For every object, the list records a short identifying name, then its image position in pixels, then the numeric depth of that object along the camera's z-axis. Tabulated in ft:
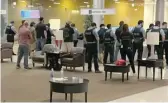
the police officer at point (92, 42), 37.86
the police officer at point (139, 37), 42.09
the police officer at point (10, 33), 52.60
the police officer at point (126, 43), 36.40
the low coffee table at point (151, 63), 34.14
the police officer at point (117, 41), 43.73
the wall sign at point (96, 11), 43.19
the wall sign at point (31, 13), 59.36
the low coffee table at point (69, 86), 21.94
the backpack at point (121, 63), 32.72
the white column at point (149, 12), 61.41
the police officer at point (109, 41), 40.63
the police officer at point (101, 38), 43.55
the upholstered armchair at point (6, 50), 45.77
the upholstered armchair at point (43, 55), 40.34
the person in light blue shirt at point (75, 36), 48.42
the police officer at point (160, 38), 42.50
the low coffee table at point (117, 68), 32.32
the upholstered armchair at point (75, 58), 38.75
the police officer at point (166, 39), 44.47
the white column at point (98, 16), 50.26
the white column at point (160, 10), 59.06
